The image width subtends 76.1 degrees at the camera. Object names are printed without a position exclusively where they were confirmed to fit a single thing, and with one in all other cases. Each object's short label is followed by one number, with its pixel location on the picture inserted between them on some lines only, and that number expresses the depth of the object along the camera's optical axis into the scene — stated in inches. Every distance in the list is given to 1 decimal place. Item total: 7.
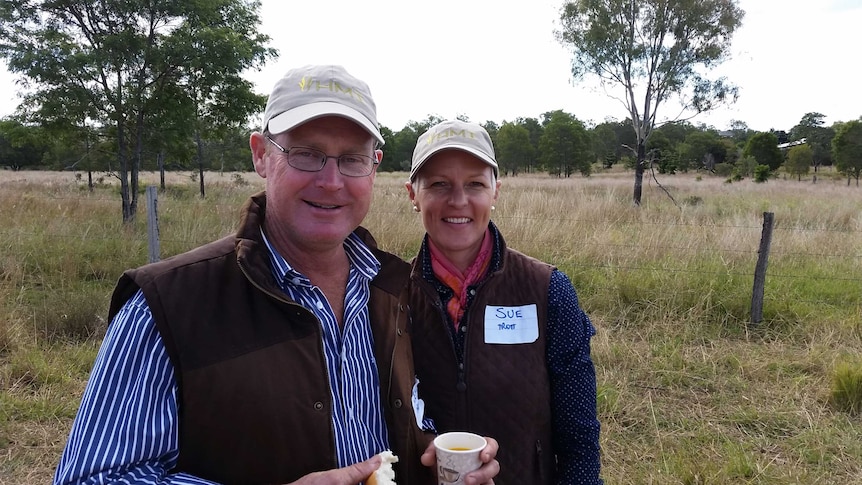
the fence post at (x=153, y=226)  248.7
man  43.7
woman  70.1
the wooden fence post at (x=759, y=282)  230.2
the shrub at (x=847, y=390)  165.9
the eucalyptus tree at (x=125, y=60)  409.4
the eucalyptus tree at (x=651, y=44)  687.1
